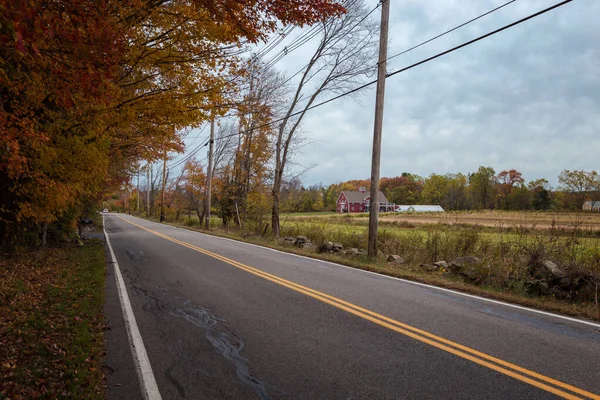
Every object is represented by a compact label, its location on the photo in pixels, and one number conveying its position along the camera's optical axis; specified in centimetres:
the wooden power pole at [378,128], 1151
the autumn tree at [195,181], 4119
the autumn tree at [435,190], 10969
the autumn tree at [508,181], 9652
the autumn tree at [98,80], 456
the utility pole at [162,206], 4300
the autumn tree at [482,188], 8962
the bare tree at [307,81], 1860
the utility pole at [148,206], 5962
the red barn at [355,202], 9712
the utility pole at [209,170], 2658
